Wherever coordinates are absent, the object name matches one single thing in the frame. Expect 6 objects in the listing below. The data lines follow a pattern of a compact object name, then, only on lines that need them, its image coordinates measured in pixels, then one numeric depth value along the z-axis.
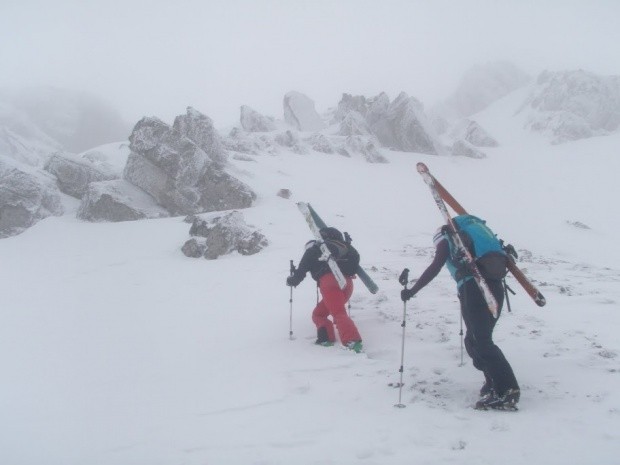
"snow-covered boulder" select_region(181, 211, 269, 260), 17.78
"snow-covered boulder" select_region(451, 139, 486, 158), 52.00
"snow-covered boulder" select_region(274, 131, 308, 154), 45.91
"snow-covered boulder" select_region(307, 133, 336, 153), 47.38
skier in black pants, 5.78
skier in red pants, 8.19
